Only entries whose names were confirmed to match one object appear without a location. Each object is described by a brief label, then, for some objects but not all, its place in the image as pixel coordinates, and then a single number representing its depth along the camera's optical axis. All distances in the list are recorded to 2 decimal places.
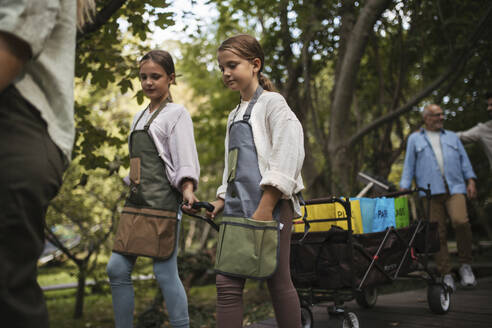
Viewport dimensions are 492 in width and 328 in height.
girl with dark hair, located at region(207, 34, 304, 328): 2.12
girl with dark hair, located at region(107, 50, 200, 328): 2.48
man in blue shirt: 5.23
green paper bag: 4.24
